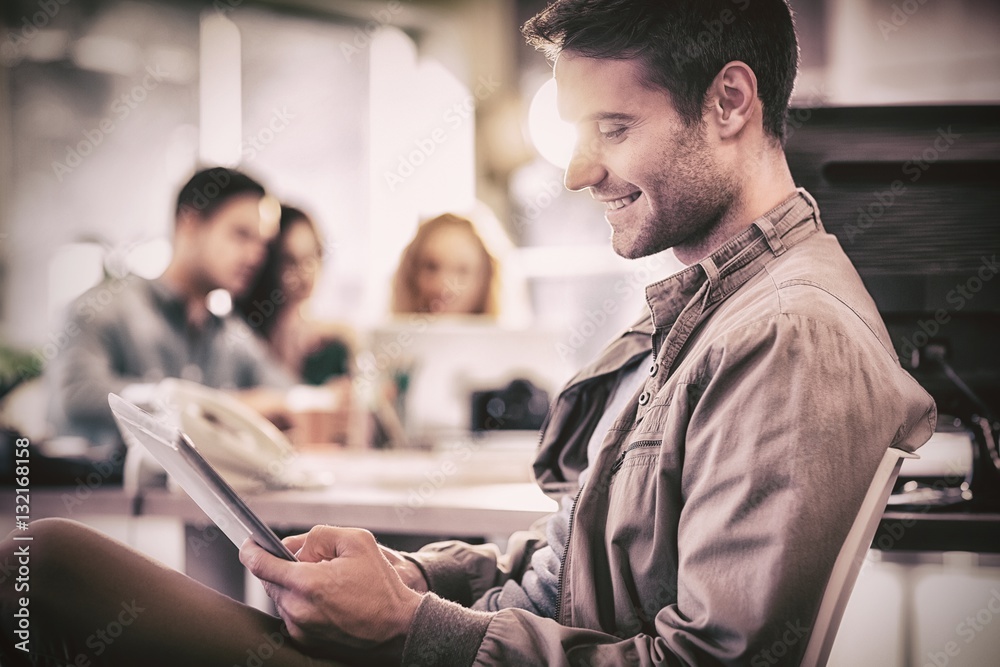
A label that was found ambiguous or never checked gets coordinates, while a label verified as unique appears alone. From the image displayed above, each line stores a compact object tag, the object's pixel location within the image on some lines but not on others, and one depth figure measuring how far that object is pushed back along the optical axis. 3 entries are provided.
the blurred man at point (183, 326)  2.64
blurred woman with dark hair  3.57
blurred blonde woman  3.91
